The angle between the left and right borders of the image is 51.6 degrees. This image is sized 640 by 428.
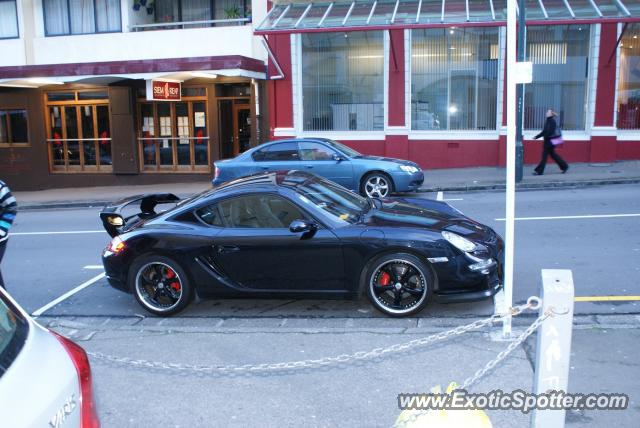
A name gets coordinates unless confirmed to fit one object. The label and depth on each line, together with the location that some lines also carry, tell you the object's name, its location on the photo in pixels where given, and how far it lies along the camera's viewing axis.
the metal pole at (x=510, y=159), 5.52
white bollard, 3.52
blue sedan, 14.14
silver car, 2.34
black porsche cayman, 6.34
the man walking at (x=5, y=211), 5.79
